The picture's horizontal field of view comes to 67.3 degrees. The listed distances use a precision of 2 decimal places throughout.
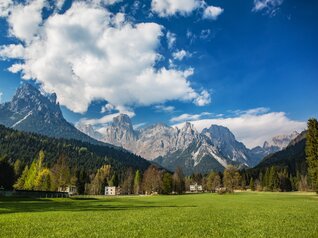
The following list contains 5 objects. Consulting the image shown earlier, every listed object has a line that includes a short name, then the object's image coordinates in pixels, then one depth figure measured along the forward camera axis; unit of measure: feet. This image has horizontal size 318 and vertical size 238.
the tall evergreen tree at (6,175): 330.74
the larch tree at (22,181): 374.90
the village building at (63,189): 432.04
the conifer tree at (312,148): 214.00
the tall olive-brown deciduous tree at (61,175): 394.07
